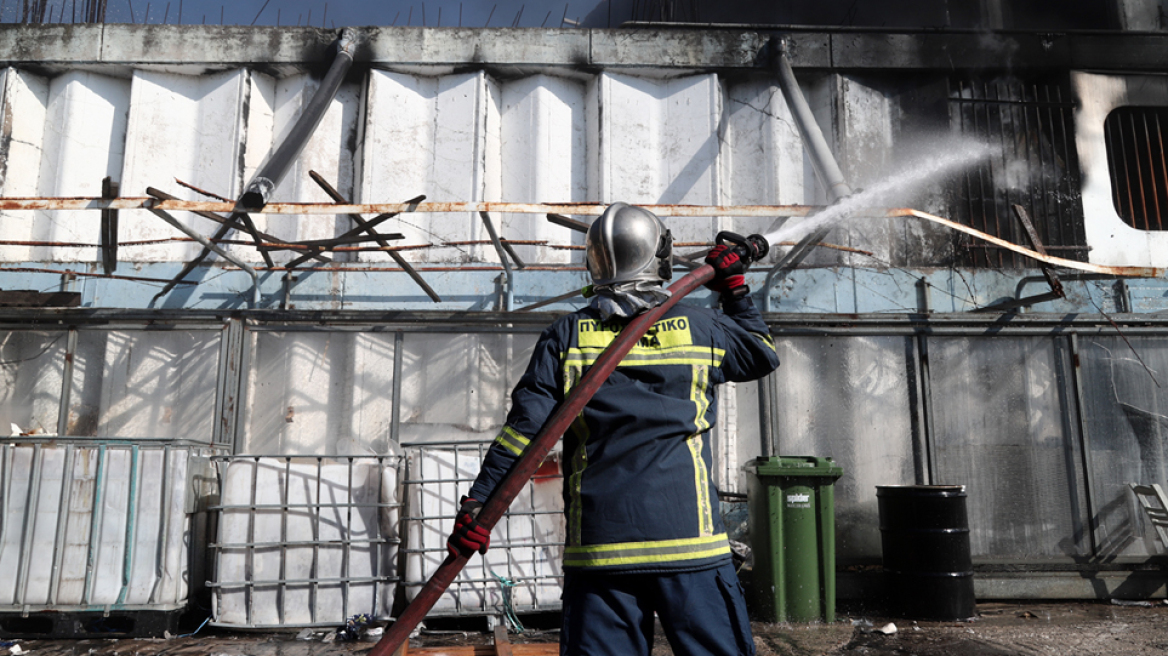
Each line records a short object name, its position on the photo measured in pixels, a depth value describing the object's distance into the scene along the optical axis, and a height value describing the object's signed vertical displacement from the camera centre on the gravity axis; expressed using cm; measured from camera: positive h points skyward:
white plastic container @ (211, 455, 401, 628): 556 -59
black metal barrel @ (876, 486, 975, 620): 607 -82
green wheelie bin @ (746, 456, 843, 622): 596 -68
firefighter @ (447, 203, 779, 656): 224 +0
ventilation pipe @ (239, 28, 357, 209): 596 +325
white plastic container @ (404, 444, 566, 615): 570 -60
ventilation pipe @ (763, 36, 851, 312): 709 +294
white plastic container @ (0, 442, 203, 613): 538 -44
